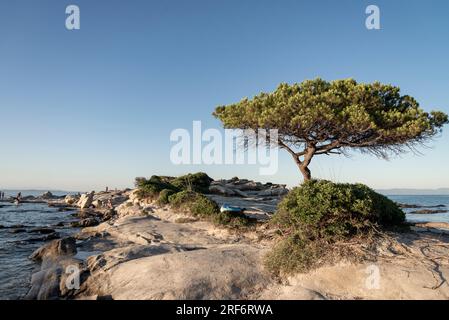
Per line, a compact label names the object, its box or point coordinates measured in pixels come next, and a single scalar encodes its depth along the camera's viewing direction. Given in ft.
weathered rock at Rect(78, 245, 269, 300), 27.63
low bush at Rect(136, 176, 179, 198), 97.66
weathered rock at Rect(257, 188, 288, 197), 133.90
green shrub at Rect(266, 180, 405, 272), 31.45
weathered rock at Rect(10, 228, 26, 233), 79.17
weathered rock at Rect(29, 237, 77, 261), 46.72
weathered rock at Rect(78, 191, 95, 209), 153.07
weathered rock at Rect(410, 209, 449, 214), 174.70
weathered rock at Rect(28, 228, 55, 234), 79.26
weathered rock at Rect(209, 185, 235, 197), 118.73
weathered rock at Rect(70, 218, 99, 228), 90.68
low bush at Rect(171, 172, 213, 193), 116.88
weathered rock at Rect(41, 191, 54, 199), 263.98
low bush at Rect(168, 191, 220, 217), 63.72
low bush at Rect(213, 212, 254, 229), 53.57
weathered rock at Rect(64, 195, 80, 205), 189.70
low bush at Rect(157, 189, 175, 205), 83.73
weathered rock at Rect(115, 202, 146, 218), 82.15
